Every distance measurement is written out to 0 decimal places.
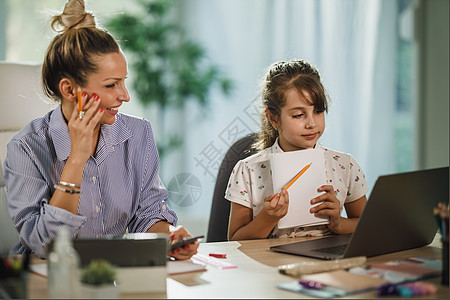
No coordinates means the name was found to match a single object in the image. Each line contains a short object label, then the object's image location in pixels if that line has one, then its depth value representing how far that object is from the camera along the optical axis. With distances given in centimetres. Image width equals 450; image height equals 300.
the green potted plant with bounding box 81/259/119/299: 179
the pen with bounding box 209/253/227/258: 220
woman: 226
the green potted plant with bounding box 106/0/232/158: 477
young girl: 257
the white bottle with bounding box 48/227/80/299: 178
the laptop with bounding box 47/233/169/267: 190
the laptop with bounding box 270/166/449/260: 207
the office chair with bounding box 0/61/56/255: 257
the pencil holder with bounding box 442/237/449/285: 197
